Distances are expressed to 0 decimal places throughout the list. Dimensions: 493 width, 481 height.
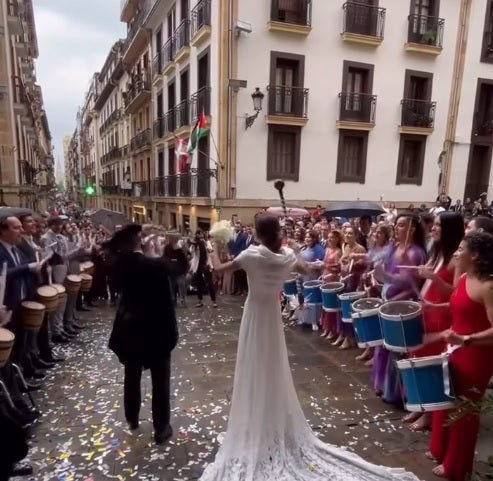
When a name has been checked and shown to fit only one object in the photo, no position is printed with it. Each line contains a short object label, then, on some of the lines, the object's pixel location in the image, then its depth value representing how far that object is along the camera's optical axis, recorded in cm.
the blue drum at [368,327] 398
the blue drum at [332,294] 569
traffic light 3479
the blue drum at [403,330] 340
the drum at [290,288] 737
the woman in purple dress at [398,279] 407
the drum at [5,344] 332
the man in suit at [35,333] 475
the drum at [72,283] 621
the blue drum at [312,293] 634
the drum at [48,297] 467
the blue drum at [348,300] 512
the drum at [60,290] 504
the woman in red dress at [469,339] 254
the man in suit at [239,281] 998
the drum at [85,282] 672
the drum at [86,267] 726
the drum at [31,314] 433
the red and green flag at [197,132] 1314
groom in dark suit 320
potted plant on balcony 1465
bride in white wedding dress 289
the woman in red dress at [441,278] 332
